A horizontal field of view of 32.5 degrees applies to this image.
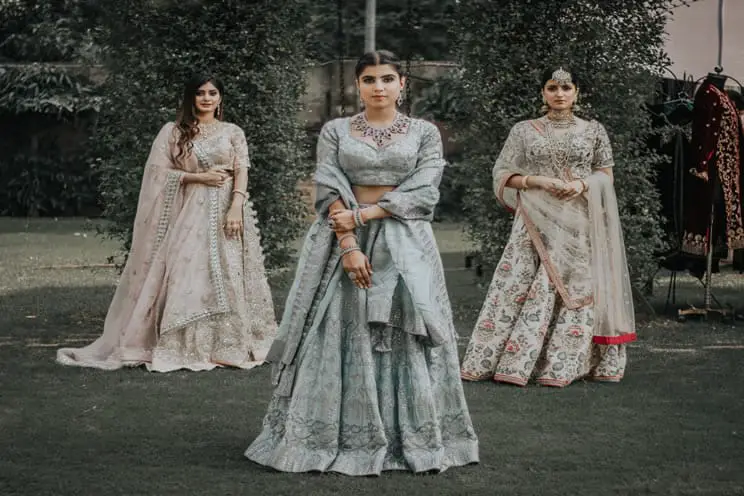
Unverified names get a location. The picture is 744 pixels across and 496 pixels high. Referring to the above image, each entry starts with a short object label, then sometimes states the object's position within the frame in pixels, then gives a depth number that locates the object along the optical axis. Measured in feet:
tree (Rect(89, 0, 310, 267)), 31.96
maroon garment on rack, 32.22
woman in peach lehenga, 26.61
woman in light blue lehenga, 17.26
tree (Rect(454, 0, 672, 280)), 31.60
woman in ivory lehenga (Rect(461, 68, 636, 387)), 24.94
